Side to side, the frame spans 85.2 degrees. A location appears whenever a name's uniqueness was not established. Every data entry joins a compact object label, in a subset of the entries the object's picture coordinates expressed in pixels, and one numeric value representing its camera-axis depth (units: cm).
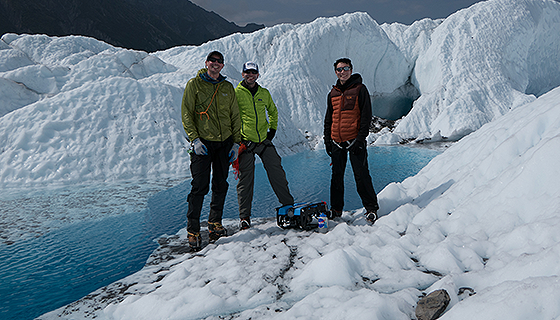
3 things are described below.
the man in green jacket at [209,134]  353
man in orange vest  381
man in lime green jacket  407
